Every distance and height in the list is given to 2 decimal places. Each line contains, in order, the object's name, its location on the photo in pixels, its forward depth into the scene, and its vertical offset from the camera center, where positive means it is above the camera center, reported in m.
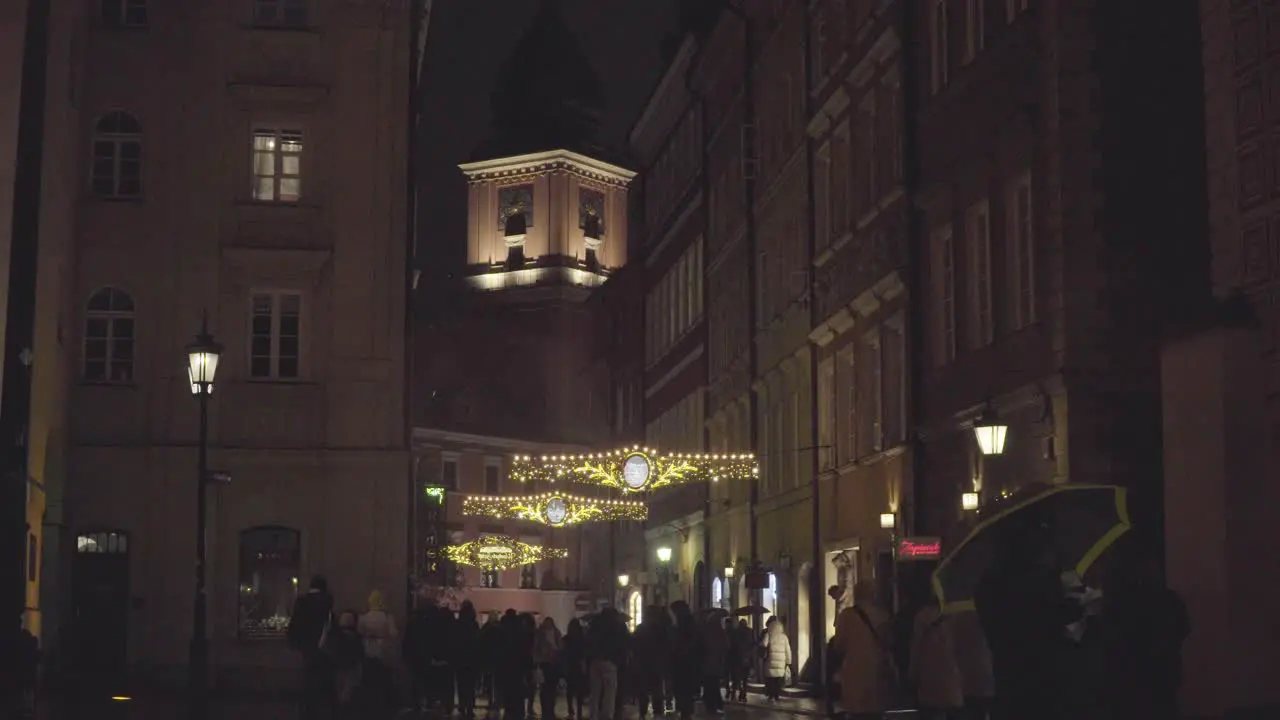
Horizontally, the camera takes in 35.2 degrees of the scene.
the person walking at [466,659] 33.56 -0.67
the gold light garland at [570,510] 54.88 +3.09
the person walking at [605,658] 31.09 -0.60
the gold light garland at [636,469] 43.34 +3.42
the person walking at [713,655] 34.47 -0.60
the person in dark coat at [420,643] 33.66 -0.41
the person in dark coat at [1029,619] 11.08 +0.01
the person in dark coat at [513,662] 31.97 -0.69
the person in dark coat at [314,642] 25.27 -0.30
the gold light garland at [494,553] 86.44 +2.85
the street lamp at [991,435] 25.72 +2.35
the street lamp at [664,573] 64.44 +1.51
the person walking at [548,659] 33.44 -0.66
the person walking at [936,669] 17.47 -0.42
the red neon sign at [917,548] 29.08 +1.04
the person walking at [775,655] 38.59 -0.67
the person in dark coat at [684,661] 31.80 -0.65
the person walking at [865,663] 17.78 -0.37
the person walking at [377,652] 28.55 -0.48
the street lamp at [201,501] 23.69 +1.46
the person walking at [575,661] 33.09 -0.69
